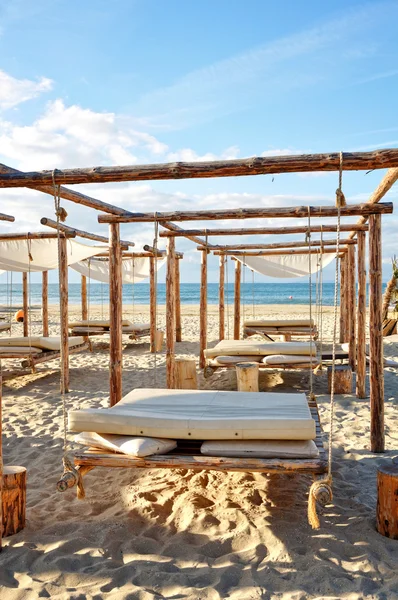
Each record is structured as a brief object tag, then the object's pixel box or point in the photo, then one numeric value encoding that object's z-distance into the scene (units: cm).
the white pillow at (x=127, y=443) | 296
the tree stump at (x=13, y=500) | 282
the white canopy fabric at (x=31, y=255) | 752
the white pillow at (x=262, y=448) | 293
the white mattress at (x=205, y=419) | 302
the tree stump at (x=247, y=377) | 568
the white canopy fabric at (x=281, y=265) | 975
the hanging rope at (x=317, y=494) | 261
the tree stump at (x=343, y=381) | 639
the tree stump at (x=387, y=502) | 273
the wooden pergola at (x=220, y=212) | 294
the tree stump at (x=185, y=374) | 551
